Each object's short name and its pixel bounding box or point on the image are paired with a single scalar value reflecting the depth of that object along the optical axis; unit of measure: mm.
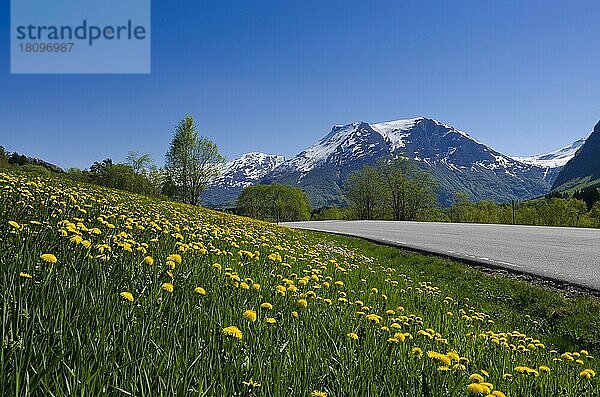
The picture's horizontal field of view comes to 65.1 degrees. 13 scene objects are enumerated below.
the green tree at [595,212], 62188
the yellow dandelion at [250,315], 2913
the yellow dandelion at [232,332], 2556
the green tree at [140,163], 69438
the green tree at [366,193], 67188
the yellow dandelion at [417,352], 3220
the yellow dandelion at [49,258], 2658
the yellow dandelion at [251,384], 2241
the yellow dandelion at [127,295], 2615
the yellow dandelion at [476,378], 2646
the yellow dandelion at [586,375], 3277
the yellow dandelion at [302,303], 3711
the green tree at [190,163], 48844
